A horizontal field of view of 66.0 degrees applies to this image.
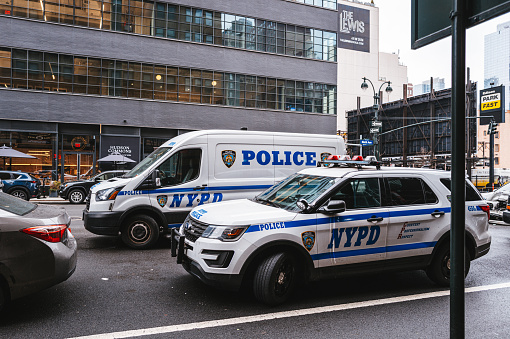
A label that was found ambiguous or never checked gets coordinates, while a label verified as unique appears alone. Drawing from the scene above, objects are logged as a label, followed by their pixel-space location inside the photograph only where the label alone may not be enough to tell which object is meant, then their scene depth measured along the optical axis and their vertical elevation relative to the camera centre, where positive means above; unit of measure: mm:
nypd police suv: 4773 -798
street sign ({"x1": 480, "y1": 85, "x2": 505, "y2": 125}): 29312 +5286
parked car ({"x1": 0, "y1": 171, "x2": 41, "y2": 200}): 17750 -751
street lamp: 23953 +2837
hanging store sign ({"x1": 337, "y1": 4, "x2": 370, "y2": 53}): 75750 +27980
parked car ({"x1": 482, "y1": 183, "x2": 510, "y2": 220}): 14195 -1069
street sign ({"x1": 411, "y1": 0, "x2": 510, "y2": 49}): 2156 +922
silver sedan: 4176 -934
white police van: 8014 -224
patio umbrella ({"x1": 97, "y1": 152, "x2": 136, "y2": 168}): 23562 +583
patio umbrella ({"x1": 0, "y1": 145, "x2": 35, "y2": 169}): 20959 +809
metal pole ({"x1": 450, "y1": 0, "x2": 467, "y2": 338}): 2227 +75
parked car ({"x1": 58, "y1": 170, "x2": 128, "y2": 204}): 18828 -929
